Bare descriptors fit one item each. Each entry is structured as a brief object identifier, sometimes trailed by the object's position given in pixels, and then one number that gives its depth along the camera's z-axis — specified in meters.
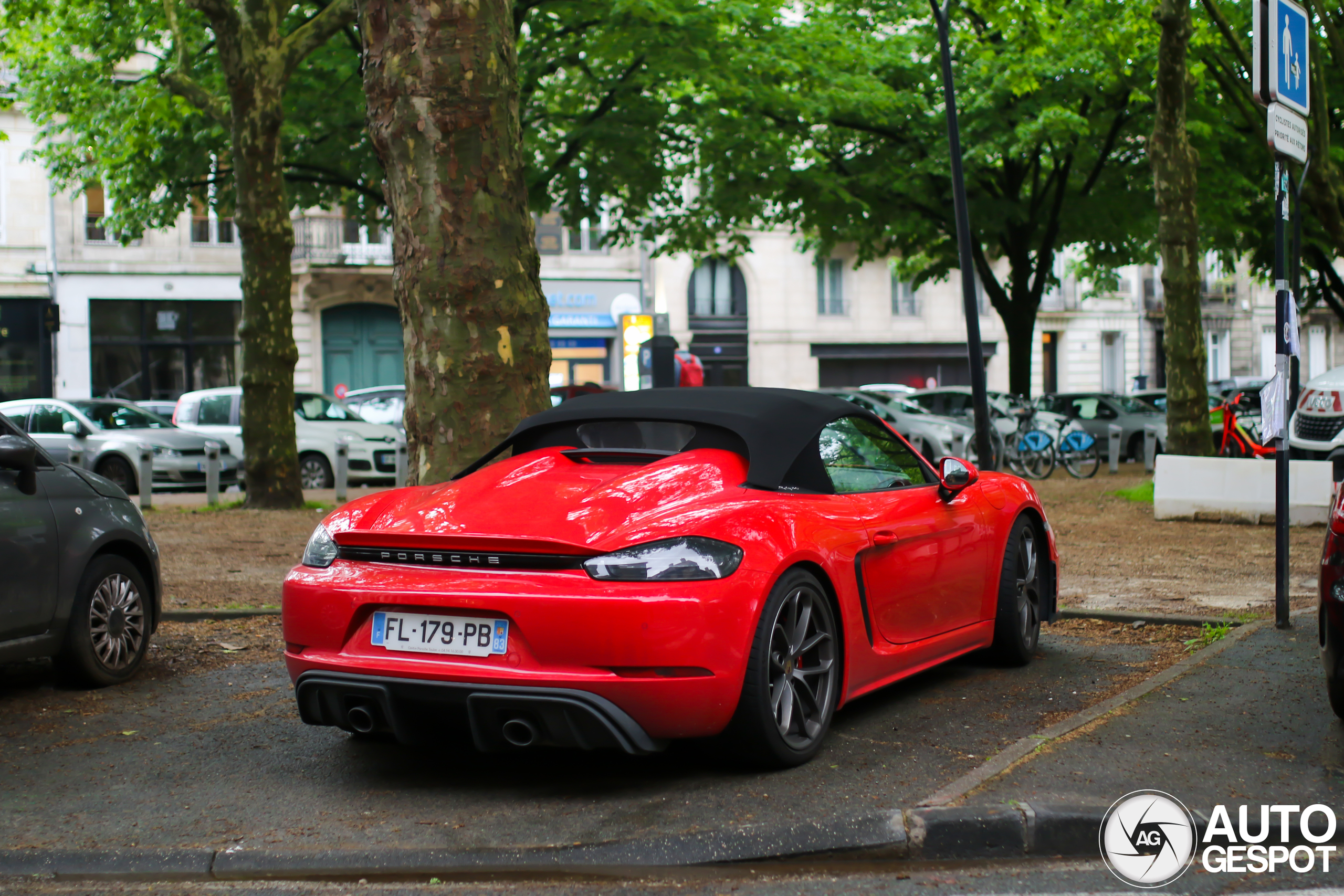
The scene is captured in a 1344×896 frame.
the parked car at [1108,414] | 26.53
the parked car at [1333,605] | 4.67
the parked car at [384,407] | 23.72
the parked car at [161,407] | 25.53
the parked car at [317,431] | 20.64
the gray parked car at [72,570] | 5.70
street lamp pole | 15.24
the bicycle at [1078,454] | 22.19
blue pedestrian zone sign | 6.79
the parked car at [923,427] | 22.81
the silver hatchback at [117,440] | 19.11
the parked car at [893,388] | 36.44
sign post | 6.76
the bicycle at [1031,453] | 22.22
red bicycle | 17.73
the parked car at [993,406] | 23.19
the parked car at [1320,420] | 14.77
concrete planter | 12.98
